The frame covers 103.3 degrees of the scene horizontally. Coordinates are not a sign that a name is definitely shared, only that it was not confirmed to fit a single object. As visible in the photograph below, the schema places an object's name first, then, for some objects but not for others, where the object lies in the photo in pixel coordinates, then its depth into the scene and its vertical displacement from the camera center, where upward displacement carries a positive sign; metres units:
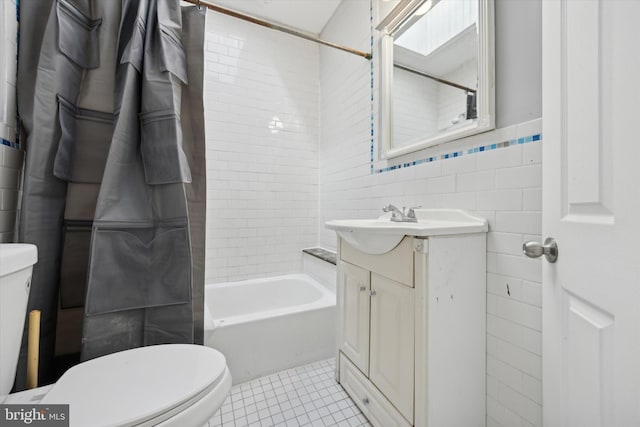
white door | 0.41 +0.02
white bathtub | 1.41 -0.72
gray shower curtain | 0.95 +0.17
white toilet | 0.63 -0.49
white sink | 0.89 -0.04
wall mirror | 1.03 +0.74
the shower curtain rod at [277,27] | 1.29 +1.14
